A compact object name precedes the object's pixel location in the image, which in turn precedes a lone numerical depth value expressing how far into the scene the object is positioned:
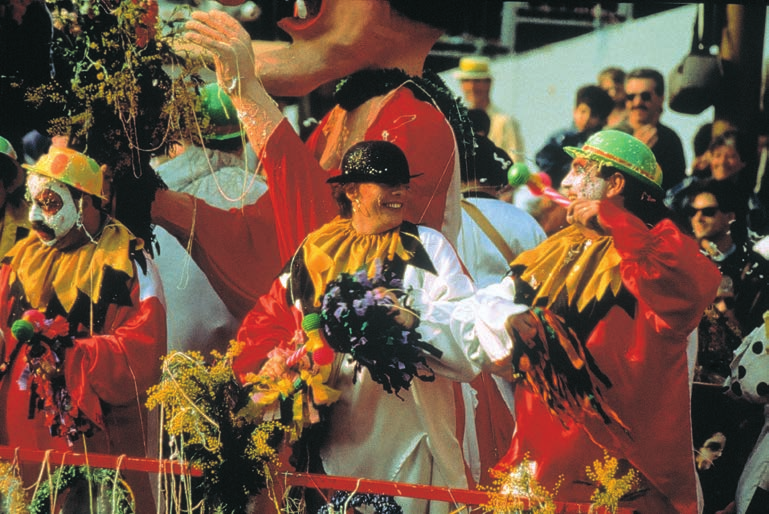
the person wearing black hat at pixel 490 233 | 13.32
